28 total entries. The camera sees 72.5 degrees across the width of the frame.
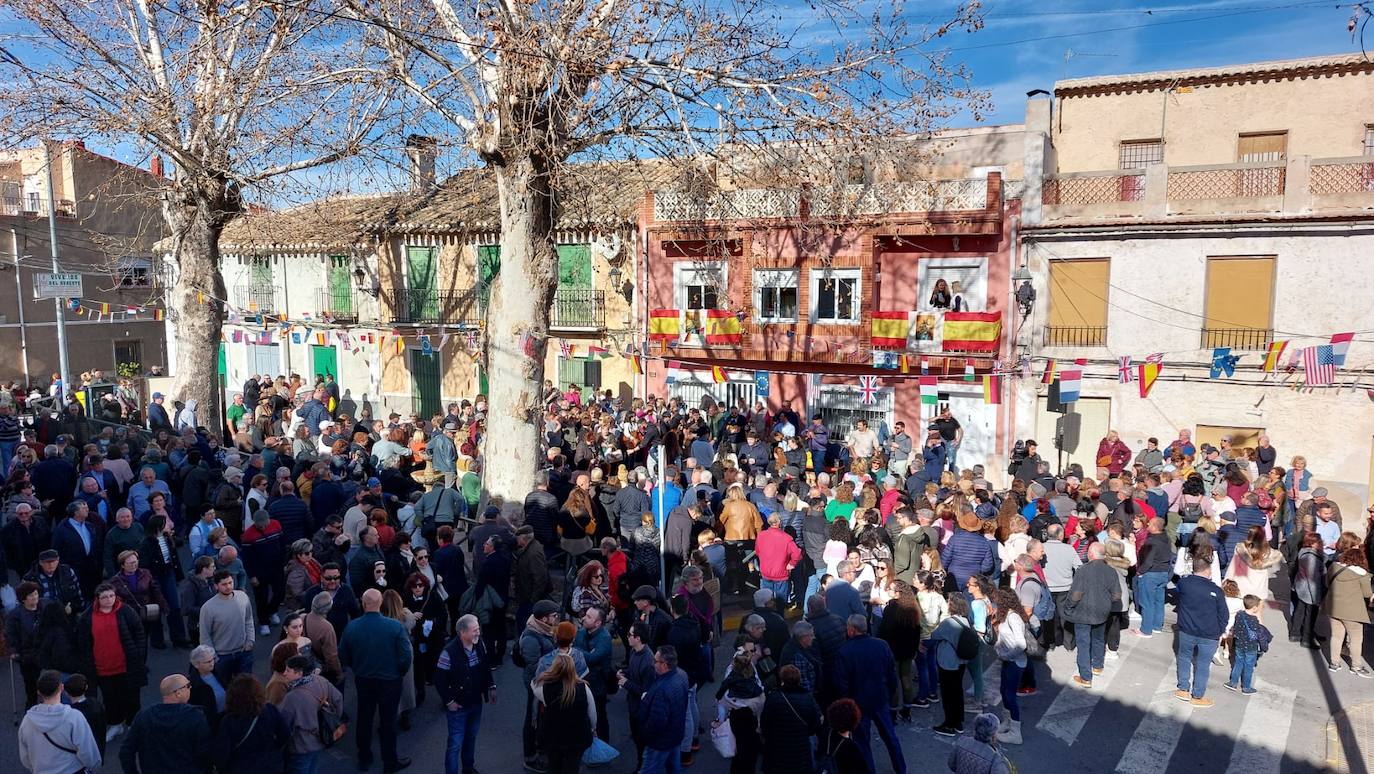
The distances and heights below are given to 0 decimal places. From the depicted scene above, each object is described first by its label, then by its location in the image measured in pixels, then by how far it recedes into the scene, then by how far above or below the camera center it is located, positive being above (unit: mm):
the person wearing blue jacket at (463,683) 6734 -2789
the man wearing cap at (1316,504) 11242 -2465
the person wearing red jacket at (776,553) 9938 -2713
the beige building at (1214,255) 16516 +813
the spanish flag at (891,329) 19500 -648
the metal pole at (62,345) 20922 -1114
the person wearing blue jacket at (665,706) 6508 -2835
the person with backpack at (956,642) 7754 -2843
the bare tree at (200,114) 12336 +2840
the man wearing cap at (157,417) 16422 -2102
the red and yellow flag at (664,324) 21531 -610
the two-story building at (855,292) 19031 +135
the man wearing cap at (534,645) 7039 -2604
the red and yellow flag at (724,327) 21000 -656
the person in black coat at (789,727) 6246 -2850
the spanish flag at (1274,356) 16391 -1002
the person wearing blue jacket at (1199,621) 8414 -2893
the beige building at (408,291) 23438 +163
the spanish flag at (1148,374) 16764 -1366
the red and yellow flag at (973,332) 18734 -672
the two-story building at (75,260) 29953 +1213
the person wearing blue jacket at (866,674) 7078 -2831
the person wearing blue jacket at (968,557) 9430 -2596
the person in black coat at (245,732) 5746 -2670
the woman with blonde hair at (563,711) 6383 -2835
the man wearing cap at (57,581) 7923 -2461
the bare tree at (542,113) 10695 +2230
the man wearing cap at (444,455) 14391 -2425
